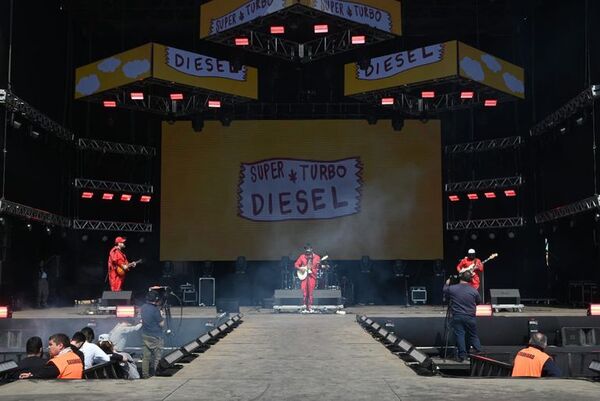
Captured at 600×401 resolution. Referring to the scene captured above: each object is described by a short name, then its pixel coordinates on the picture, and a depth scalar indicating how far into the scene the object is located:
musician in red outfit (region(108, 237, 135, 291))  19.78
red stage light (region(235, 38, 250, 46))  21.03
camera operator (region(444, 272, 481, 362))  12.29
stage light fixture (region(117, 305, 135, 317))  16.45
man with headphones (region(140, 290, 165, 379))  11.05
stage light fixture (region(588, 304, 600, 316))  16.14
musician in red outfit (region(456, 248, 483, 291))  18.25
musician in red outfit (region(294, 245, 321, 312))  20.20
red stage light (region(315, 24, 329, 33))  20.27
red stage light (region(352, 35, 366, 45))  21.05
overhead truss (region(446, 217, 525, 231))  25.11
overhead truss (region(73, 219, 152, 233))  24.83
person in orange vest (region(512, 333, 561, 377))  8.12
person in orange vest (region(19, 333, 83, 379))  7.57
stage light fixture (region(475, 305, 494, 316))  16.44
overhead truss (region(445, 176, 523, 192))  24.92
